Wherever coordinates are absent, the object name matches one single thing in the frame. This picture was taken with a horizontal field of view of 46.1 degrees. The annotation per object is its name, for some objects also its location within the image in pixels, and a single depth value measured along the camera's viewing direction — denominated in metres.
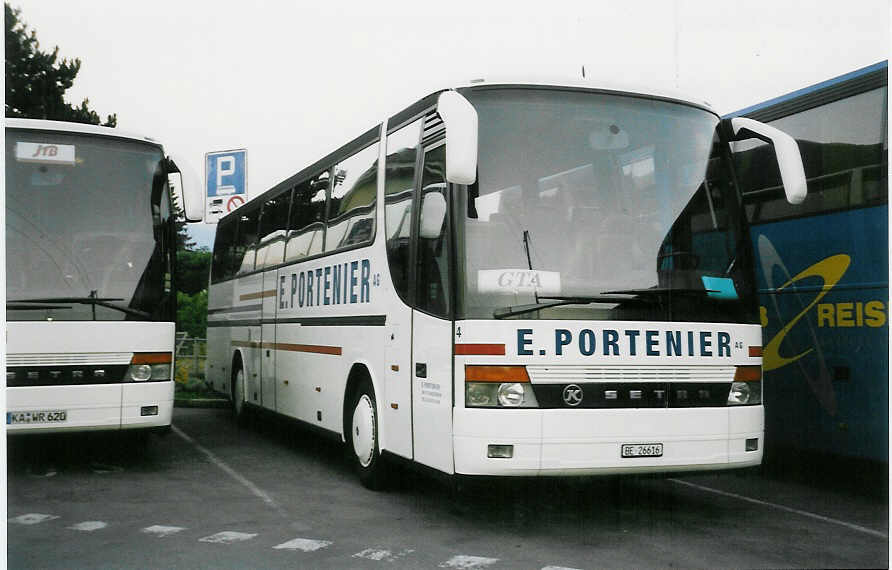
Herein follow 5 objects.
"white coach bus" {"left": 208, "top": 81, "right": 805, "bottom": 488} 6.91
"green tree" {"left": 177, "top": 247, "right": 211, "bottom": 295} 23.38
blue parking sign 16.81
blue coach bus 8.34
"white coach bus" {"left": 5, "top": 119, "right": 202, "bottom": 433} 9.36
